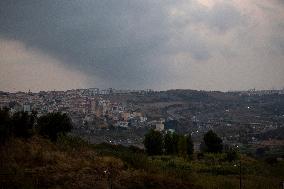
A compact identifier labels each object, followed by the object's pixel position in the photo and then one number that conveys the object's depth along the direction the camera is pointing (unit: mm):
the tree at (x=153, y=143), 46969
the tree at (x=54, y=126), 32656
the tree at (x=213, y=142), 50781
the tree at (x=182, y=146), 45738
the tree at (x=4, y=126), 25312
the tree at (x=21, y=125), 27625
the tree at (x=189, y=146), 46909
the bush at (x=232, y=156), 40691
